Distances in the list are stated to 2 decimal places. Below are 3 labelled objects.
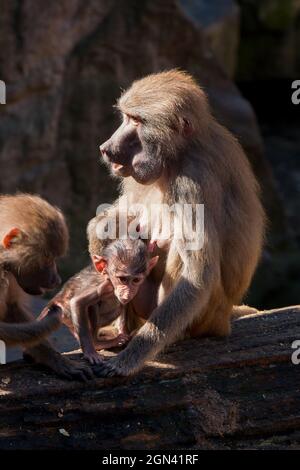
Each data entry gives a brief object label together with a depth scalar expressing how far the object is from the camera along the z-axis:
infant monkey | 10.34
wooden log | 9.44
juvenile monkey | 10.04
